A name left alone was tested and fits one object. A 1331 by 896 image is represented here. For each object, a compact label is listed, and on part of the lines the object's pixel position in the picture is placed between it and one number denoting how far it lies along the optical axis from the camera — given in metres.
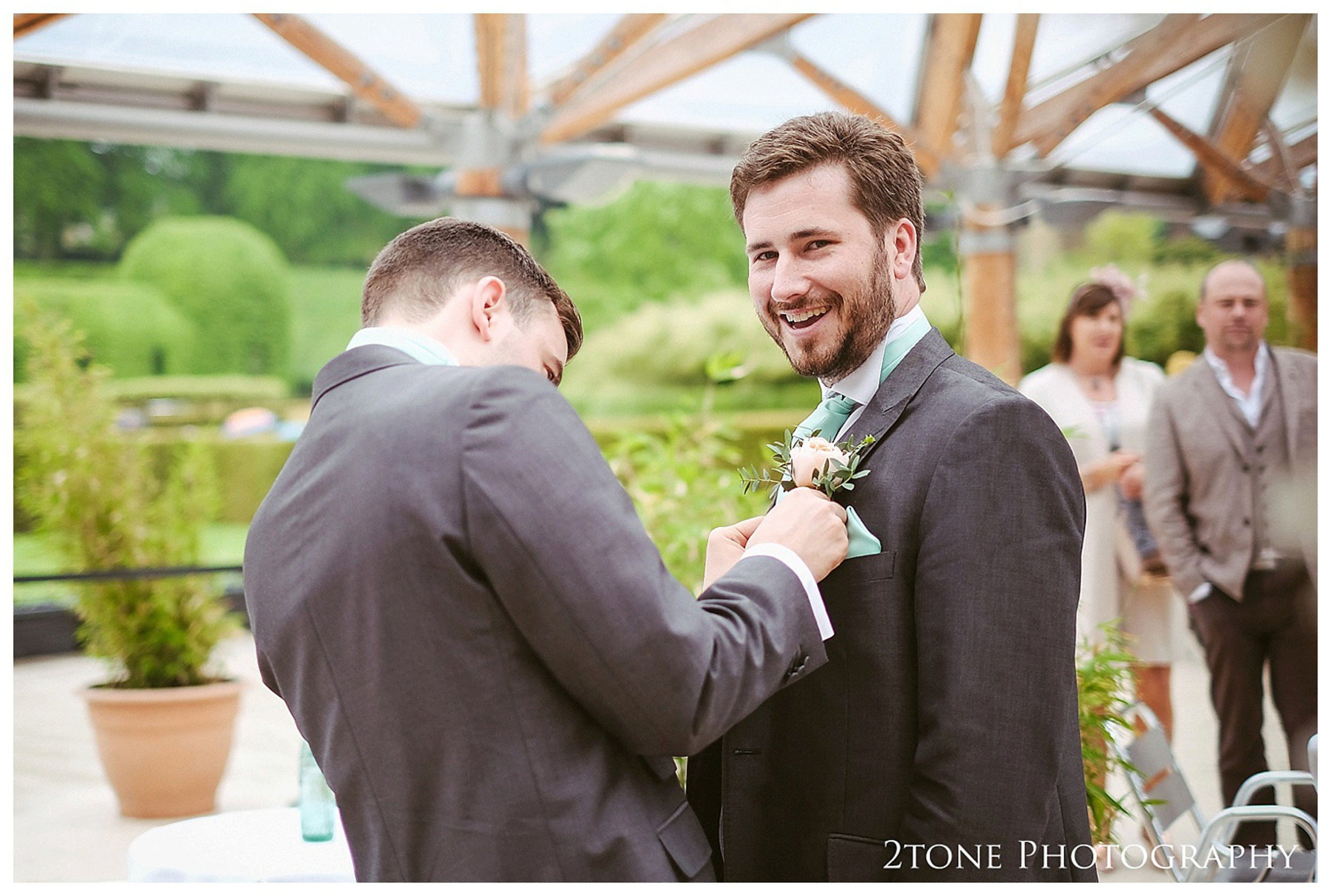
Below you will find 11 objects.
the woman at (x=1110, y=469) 4.25
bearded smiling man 1.32
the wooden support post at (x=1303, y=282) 5.41
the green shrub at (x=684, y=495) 3.26
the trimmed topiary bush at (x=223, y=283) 17.66
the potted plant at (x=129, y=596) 4.59
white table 2.07
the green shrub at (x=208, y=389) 15.27
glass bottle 2.12
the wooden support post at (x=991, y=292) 6.46
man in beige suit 3.86
